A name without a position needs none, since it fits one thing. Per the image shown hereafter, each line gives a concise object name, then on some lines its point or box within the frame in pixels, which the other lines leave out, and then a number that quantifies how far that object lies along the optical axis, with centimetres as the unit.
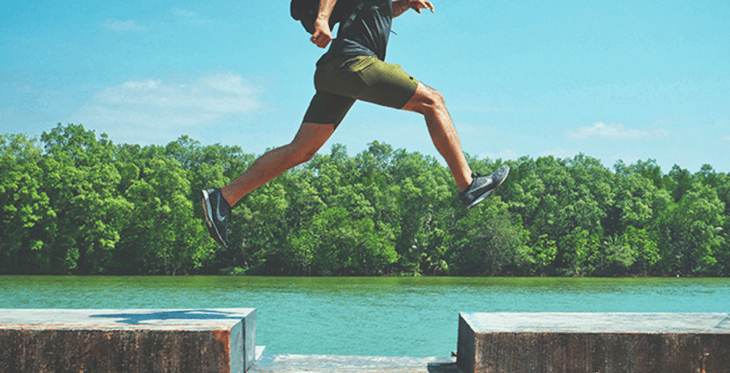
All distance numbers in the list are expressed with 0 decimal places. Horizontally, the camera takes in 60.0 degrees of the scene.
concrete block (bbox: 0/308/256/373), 259
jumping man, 311
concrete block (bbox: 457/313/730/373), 257
